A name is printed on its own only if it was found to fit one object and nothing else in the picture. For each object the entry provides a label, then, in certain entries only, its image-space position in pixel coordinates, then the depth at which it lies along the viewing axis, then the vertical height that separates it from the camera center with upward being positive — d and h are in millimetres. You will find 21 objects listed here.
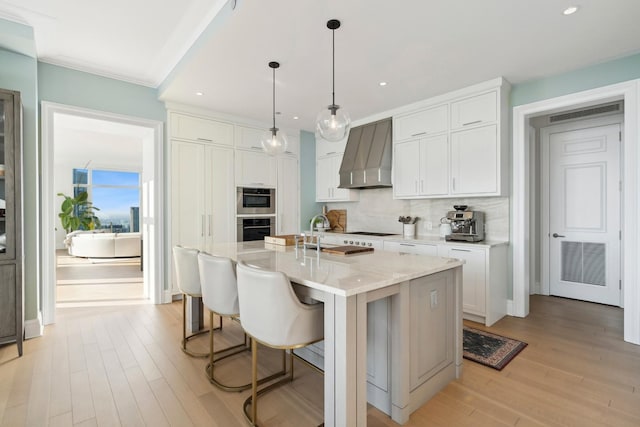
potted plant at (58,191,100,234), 8797 -1
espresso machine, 3559 -170
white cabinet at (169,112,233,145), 4199 +1185
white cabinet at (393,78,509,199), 3422 +792
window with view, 9695 +610
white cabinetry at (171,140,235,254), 4203 +270
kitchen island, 1510 -633
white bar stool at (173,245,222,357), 2604 -524
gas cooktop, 4834 -346
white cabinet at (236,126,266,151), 4777 +1179
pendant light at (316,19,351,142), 2293 +679
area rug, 2471 -1194
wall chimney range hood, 4453 +820
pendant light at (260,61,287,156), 2990 +695
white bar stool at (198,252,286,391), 2100 -543
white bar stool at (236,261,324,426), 1606 -551
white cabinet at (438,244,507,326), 3242 -754
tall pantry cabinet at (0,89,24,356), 2570 -73
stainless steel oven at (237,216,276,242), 4830 -248
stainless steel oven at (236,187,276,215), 4826 +190
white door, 3820 -38
